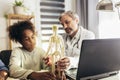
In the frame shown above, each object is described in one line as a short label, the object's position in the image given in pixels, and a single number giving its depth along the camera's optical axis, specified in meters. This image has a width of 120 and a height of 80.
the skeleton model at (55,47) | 1.18
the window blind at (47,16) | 3.54
